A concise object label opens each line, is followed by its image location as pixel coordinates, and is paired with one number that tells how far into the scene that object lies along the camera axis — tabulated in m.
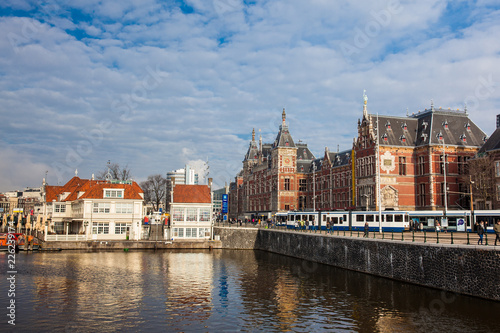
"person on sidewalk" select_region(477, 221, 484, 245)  29.98
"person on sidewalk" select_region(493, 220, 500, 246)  28.34
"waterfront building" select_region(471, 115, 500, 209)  57.50
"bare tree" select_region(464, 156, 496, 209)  58.73
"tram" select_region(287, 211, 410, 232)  57.09
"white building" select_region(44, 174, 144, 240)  64.25
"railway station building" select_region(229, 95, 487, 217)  70.62
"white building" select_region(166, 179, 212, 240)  65.94
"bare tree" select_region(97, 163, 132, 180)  99.31
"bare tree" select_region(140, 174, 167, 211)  111.88
